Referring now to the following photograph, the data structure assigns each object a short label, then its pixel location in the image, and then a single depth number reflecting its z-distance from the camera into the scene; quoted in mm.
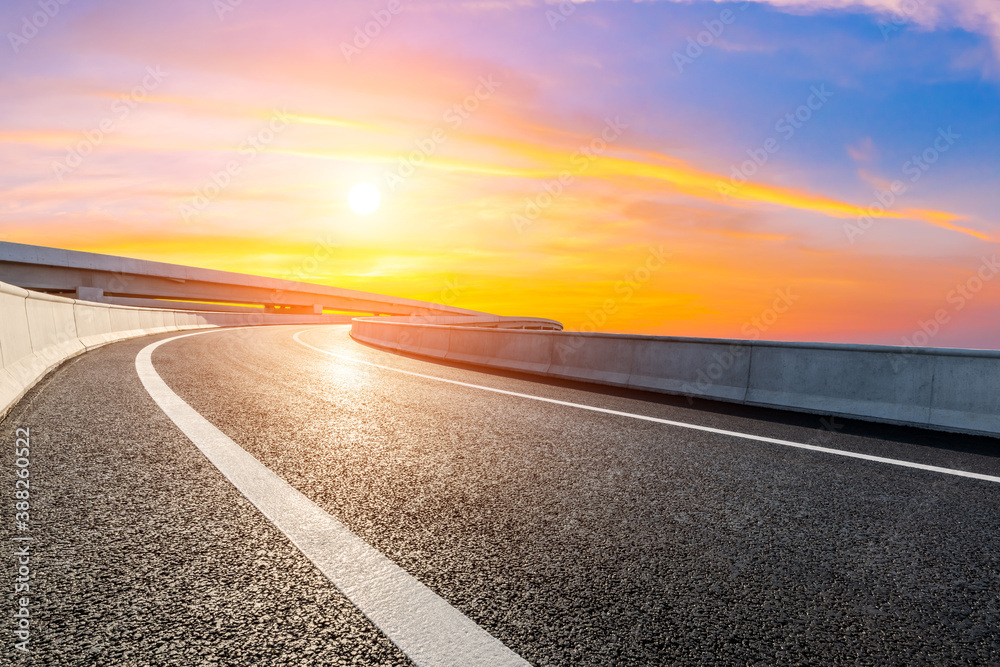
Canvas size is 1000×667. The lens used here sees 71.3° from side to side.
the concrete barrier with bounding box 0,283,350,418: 7898
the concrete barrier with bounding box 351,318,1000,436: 8281
